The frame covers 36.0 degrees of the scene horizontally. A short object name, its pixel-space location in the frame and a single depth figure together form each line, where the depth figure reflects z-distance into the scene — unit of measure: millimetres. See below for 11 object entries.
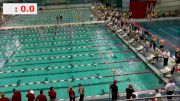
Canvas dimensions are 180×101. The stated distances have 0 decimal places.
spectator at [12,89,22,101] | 10992
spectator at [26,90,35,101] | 11016
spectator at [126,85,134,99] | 11333
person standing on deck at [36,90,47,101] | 10719
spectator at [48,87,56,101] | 11368
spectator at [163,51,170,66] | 15535
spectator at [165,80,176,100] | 11289
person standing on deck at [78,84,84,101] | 11438
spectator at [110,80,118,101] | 11508
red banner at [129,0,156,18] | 31406
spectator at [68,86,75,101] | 11359
